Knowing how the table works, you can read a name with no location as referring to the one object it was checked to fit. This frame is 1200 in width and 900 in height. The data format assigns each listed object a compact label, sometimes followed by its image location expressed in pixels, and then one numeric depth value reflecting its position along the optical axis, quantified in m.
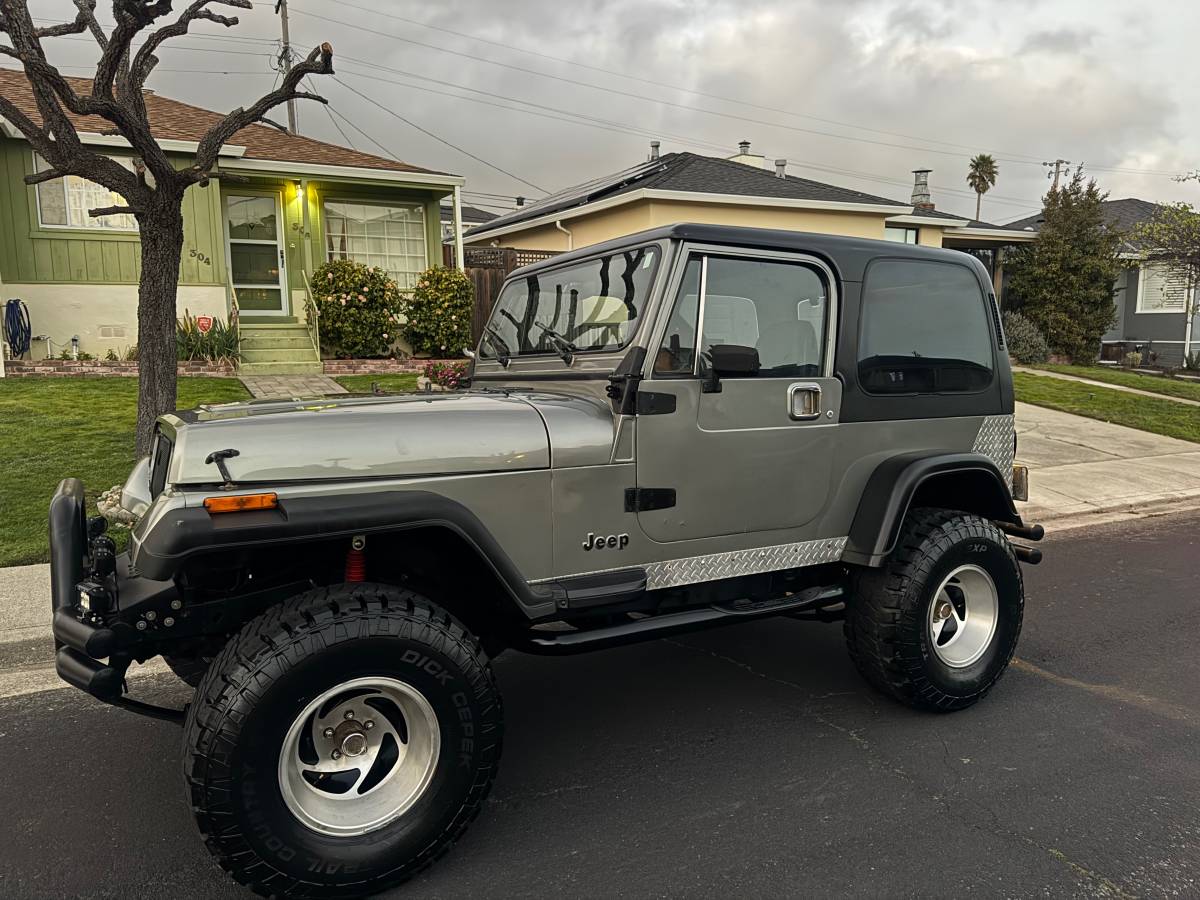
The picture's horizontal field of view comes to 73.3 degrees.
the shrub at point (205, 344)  12.67
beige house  17.30
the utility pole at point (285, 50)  27.83
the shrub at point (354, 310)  14.12
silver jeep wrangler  2.42
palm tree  56.56
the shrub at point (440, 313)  14.60
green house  13.48
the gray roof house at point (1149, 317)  24.59
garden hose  12.46
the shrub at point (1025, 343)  20.25
